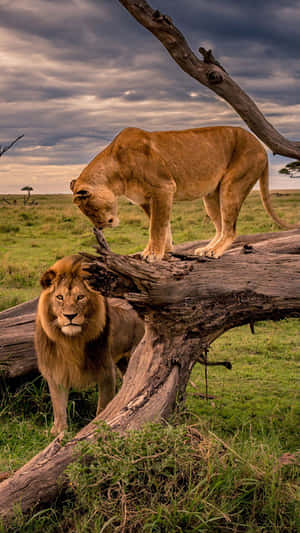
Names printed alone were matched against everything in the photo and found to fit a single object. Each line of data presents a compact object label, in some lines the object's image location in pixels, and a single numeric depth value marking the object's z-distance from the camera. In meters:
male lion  4.07
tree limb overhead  6.00
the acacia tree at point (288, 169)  24.72
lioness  4.35
